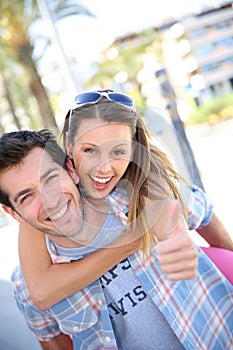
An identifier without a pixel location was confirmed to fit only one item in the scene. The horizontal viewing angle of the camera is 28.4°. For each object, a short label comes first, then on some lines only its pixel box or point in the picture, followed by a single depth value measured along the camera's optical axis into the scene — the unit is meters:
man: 1.04
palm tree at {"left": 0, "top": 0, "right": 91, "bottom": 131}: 10.20
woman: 0.94
